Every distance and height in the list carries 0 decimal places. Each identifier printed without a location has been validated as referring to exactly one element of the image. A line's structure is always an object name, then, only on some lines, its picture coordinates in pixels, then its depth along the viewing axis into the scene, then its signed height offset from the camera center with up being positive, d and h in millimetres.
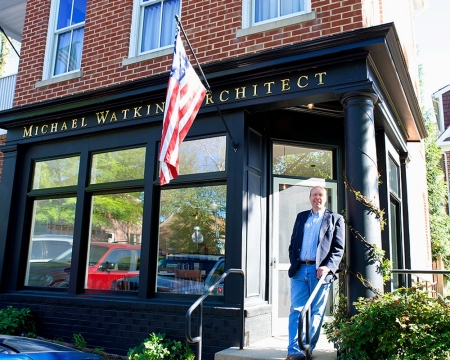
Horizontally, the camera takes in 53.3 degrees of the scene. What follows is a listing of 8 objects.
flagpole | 5821 +1682
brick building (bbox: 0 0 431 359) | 5652 +1688
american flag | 5184 +1847
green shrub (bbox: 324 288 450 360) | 3828 -503
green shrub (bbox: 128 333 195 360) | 5492 -1036
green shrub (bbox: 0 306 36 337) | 6832 -918
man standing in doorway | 4637 +142
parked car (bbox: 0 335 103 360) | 2854 -591
